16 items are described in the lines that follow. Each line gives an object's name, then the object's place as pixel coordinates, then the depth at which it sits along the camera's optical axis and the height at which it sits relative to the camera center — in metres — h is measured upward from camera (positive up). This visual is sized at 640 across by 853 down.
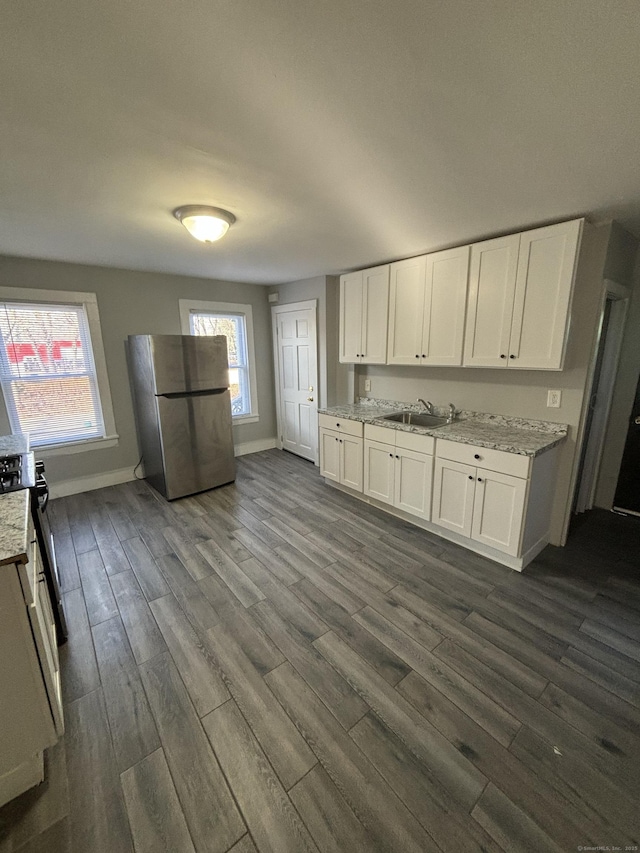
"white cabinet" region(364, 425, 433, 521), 2.79 -1.01
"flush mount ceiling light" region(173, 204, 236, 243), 2.03 +0.80
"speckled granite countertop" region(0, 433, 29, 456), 2.28 -0.61
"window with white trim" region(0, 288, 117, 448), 3.19 -0.15
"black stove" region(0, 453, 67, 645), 1.67 -0.71
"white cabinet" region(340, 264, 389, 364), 3.29 +0.37
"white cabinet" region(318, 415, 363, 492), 3.39 -1.00
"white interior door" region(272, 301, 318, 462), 4.29 -0.29
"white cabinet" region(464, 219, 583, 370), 2.18 +0.36
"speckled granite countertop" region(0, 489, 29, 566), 1.12 -0.63
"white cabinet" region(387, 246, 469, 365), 2.72 +0.37
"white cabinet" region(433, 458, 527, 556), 2.30 -1.09
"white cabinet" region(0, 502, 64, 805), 1.14 -1.13
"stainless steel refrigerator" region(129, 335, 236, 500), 3.35 -0.56
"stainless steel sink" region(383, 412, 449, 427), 3.34 -0.66
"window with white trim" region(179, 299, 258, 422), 4.32 +0.26
